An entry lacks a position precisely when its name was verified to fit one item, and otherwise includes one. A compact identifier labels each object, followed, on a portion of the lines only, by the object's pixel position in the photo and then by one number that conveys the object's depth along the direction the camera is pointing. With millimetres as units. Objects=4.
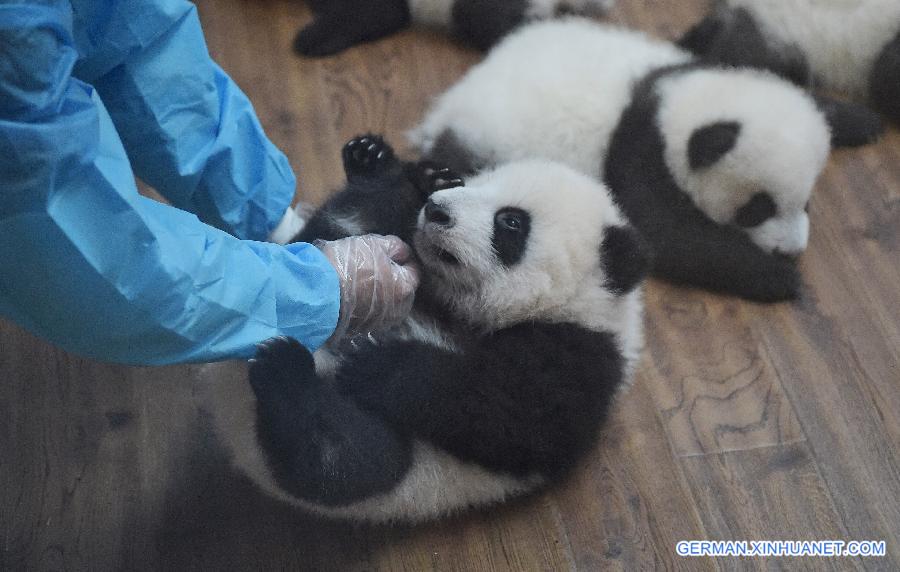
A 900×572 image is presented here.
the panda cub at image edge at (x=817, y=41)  3045
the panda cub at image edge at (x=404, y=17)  3170
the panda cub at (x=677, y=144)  2545
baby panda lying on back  1766
